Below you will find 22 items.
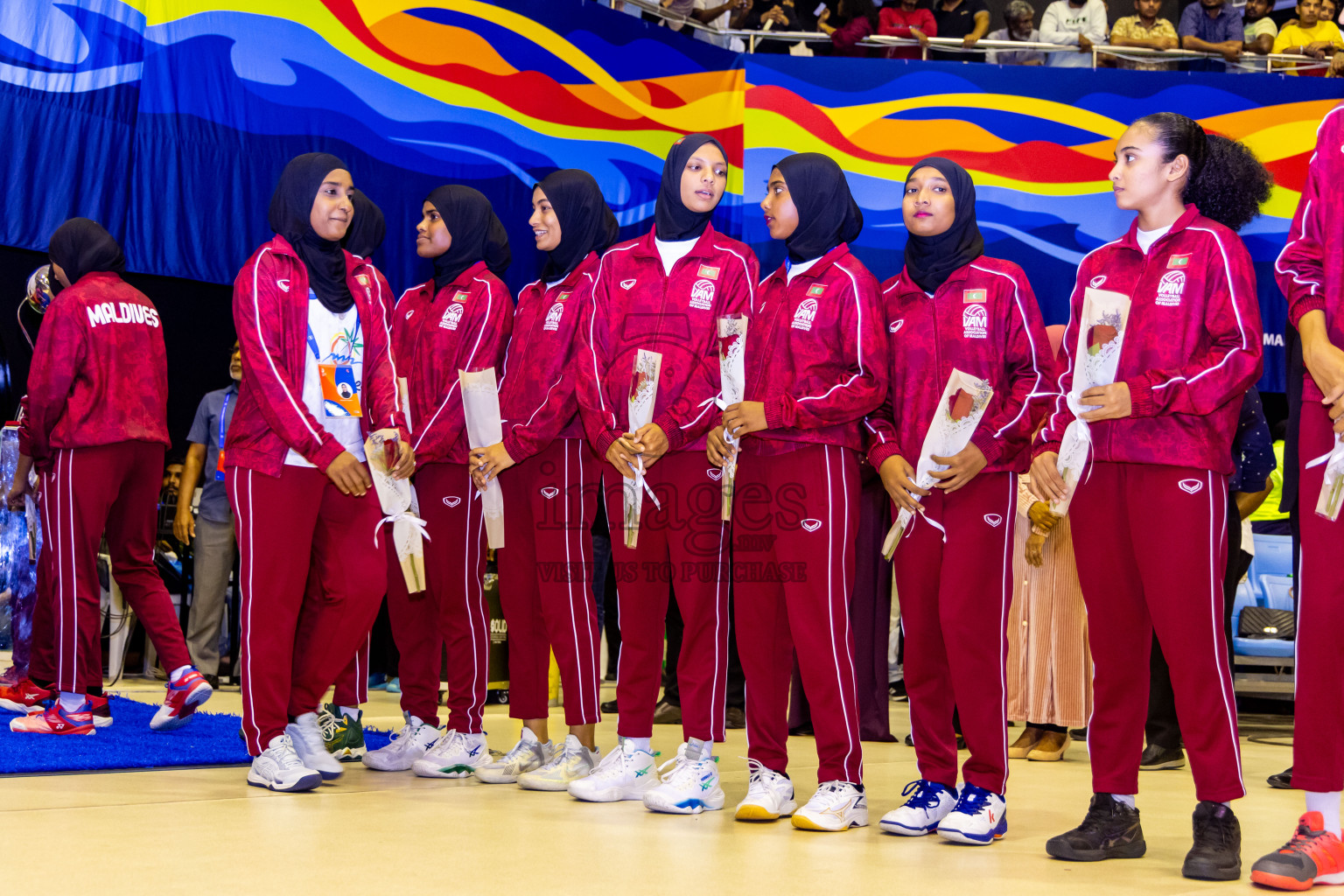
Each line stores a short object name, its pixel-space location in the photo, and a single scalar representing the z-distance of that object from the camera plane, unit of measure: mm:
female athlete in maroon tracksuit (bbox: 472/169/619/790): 3871
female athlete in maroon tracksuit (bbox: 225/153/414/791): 3576
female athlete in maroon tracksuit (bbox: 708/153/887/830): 3283
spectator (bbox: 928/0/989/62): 9680
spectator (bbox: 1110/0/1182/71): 9094
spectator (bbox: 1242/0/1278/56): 9422
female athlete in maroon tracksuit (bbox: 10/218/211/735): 4629
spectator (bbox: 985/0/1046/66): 9719
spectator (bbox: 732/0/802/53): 9227
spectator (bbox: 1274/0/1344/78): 9227
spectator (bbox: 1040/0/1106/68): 9484
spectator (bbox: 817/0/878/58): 9141
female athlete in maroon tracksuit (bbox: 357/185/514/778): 4098
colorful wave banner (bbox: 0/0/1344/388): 6301
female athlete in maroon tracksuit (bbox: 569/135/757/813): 3521
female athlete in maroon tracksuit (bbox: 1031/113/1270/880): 2750
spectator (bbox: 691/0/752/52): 8984
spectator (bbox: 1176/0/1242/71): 9727
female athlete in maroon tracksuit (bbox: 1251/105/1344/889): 2543
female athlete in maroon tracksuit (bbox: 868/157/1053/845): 3137
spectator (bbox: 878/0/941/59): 9539
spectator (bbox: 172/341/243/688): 7031
